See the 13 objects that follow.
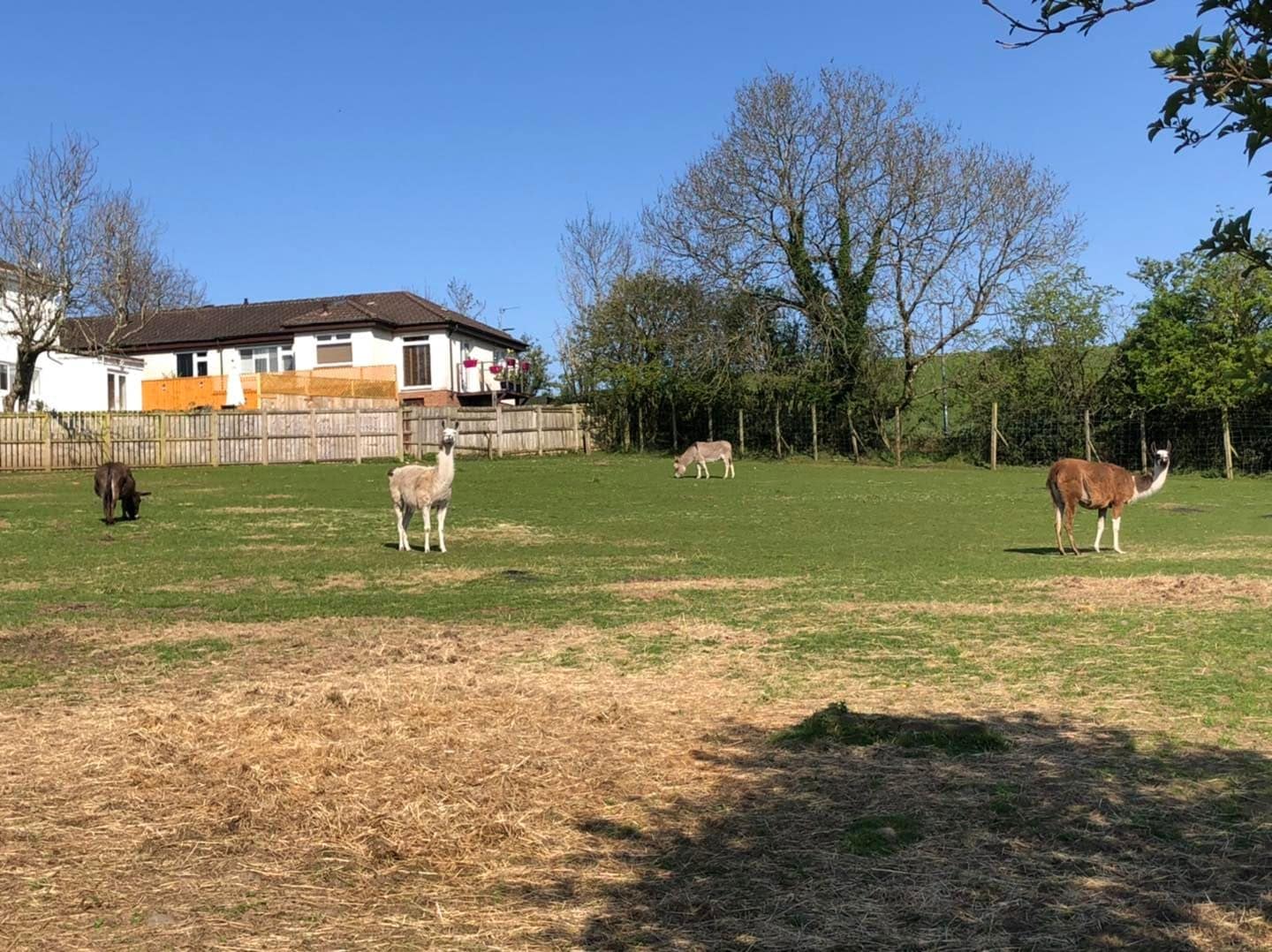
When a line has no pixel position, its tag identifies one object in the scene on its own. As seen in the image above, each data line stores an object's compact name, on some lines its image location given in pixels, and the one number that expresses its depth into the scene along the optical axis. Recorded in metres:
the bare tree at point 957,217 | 39.88
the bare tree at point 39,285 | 37.66
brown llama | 16.09
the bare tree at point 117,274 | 39.72
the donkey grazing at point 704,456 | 32.53
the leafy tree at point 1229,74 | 2.91
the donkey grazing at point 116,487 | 19.80
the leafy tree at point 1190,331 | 33.09
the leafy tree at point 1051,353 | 38.34
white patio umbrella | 40.78
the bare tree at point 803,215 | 40.72
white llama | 16.84
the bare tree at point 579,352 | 50.03
